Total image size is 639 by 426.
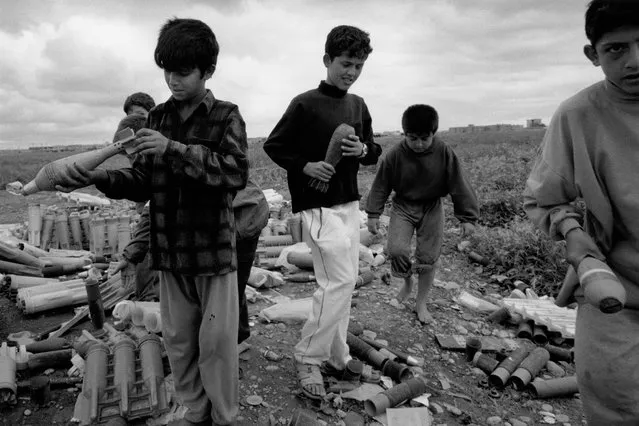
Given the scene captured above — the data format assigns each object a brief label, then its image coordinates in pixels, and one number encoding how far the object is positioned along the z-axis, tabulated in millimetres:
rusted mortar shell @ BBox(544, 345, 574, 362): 4066
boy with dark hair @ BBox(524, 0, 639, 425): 1661
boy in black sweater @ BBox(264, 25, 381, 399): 3018
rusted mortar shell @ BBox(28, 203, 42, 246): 7035
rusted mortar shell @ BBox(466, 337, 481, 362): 3928
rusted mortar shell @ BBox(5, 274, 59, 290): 5148
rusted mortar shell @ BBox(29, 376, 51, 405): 3004
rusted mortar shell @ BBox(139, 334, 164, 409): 2883
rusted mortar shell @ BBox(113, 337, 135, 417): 2795
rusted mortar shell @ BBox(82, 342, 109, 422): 2754
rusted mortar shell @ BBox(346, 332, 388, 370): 3561
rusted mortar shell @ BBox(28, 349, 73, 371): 3422
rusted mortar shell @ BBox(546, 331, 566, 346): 4359
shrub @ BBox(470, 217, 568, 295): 5879
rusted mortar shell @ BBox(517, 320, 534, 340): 4387
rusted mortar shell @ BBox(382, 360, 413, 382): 3412
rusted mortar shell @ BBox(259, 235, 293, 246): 7035
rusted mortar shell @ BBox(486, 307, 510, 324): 4738
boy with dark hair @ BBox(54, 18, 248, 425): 2205
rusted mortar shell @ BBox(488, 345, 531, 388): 3584
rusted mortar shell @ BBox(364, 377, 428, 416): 3020
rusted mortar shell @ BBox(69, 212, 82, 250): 7250
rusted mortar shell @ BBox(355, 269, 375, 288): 5409
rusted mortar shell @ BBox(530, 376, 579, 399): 3467
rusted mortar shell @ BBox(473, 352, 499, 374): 3766
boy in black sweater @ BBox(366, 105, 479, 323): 4168
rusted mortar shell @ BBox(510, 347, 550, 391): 3561
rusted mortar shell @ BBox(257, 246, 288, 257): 6498
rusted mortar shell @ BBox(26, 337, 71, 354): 3668
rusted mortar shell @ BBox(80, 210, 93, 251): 7293
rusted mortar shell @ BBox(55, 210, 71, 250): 7164
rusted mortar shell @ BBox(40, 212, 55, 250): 7082
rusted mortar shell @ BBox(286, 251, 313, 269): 5938
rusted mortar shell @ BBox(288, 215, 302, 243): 7191
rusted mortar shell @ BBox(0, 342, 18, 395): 3004
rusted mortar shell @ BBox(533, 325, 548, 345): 4352
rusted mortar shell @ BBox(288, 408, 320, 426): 2754
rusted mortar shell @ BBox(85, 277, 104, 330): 3893
